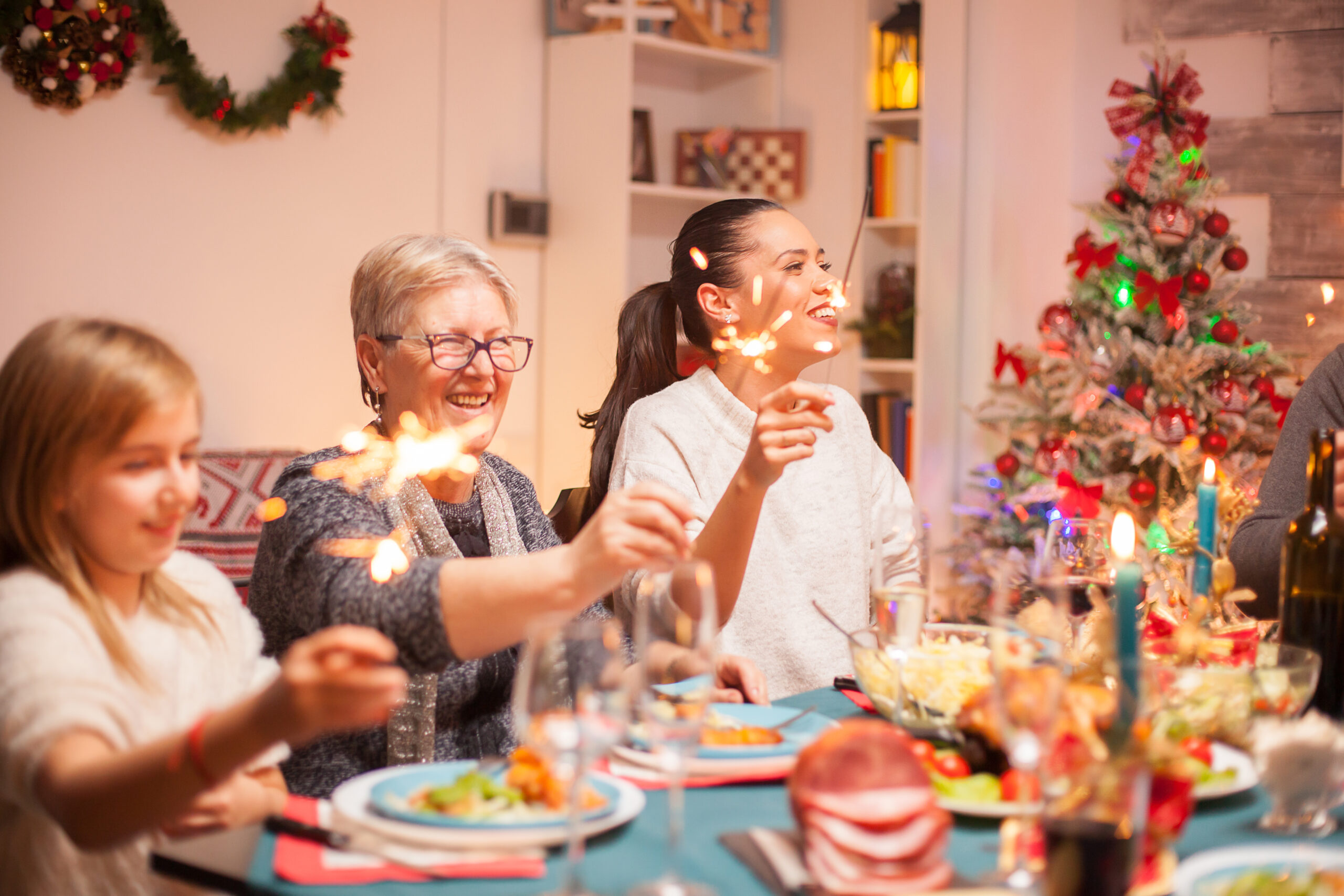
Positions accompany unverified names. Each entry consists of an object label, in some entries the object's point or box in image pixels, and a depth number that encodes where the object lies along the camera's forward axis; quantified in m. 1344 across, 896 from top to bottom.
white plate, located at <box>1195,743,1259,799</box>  1.13
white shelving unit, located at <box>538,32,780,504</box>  4.25
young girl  0.97
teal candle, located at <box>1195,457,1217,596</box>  1.50
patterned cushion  3.21
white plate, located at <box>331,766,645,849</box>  0.99
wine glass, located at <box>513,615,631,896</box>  0.90
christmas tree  3.69
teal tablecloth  0.94
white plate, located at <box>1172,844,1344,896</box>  0.91
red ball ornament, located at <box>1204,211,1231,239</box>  3.72
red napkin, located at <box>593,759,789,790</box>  1.19
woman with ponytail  2.28
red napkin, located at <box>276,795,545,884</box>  0.95
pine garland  3.26
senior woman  1.36
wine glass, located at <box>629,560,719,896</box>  0.92
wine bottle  1.36
